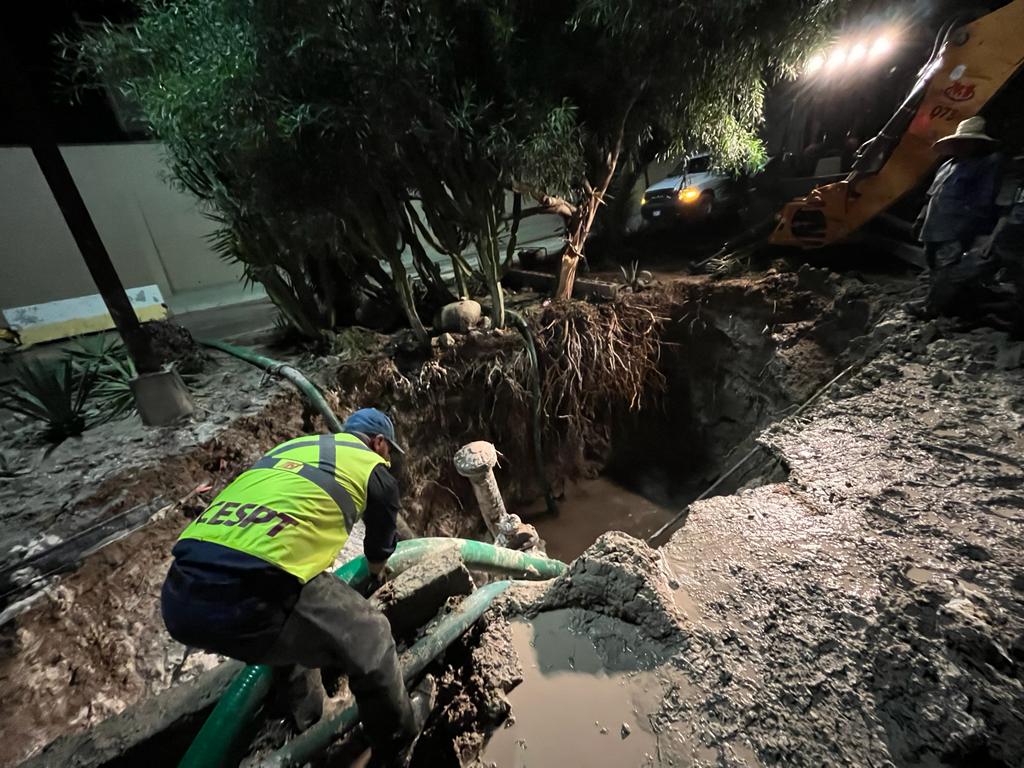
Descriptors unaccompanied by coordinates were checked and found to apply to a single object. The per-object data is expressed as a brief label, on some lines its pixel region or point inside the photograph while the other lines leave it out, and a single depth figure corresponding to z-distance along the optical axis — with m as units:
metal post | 2.22
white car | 6.02
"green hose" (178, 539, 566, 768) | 1.23
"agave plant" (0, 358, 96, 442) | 3.07
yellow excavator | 2.74
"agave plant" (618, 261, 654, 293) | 4.78
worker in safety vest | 1.25
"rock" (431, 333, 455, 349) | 4.08
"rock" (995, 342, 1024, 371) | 2.38
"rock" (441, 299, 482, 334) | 4.17
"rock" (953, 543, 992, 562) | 1.49
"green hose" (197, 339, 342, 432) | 3.35
